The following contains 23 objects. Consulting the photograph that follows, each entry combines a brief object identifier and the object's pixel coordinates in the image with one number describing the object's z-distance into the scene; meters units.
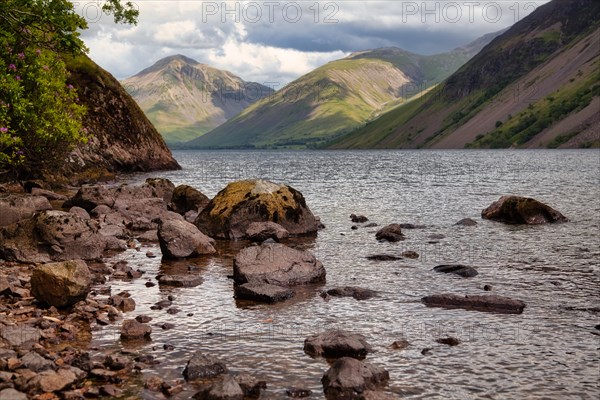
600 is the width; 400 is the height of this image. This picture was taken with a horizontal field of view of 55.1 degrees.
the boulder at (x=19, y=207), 30.72
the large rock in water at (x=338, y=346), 14.13
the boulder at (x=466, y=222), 39.46
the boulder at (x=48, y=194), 47.81
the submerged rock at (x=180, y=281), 21.53
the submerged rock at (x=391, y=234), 33.19
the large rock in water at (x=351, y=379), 11.76
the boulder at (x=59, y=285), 17.33
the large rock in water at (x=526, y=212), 39.66
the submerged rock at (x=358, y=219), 41.19
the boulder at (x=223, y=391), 11.18
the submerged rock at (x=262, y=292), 19.47
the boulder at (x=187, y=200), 43.97
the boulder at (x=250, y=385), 11.73
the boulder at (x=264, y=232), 32.69
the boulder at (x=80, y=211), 35.93
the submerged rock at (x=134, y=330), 15.01
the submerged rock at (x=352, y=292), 19.91
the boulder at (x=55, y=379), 11.22
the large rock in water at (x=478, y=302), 18.17
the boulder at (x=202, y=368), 12.56
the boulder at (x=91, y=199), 41.34
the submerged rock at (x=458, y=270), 23.42
